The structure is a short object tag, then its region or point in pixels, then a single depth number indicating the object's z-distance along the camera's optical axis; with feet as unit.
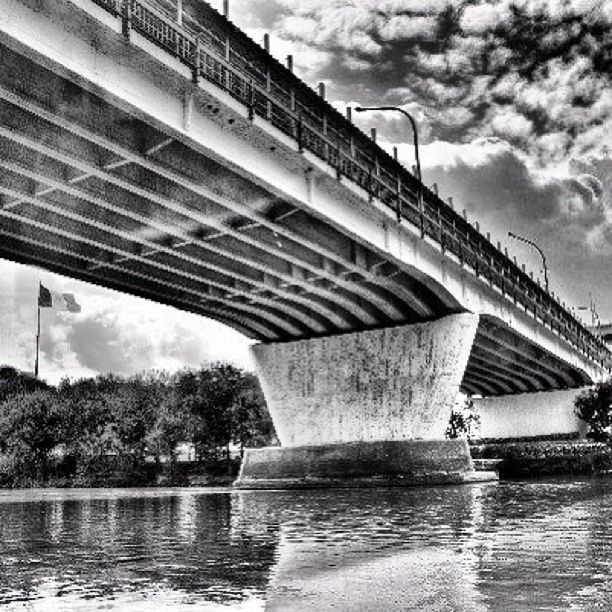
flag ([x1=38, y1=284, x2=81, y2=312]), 239.09
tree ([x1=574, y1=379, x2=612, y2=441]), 225.97
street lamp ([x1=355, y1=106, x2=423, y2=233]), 106.73
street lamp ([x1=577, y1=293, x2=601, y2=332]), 306.72
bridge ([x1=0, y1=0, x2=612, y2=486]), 53.36
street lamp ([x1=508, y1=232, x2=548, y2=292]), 199.09
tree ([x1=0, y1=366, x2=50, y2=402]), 309.83
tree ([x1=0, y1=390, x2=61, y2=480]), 252.01
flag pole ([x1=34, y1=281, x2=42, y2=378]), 270.87
